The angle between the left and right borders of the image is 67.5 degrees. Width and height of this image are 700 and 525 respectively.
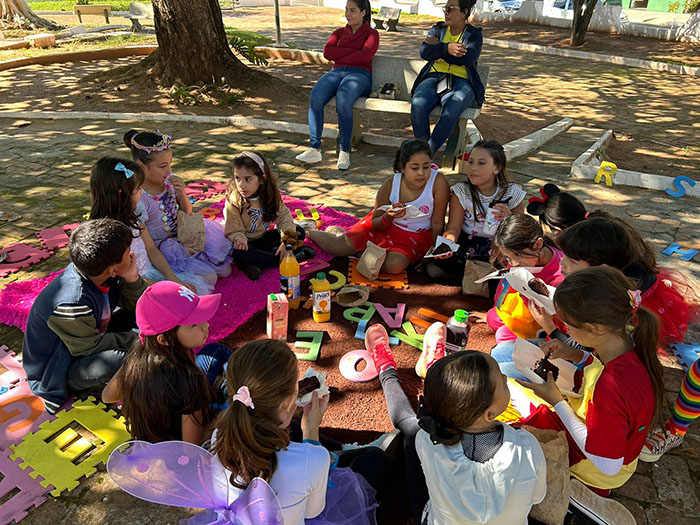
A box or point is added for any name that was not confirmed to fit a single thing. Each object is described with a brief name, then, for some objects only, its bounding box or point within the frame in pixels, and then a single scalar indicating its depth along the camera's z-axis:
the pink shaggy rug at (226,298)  3.82
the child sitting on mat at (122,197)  3.49
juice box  3.50
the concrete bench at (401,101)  6.69
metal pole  14.50
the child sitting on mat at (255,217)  4.35
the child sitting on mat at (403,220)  4.45
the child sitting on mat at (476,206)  4.32
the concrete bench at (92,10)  19.83
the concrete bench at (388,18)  20.84
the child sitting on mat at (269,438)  1.86
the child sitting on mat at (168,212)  4.11
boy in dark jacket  2.89
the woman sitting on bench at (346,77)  6.82
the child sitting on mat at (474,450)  1.96
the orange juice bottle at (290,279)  3.86
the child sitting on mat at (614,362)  2.16
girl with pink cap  2.35
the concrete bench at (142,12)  21.04
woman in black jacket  6.32
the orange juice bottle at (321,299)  3.82
